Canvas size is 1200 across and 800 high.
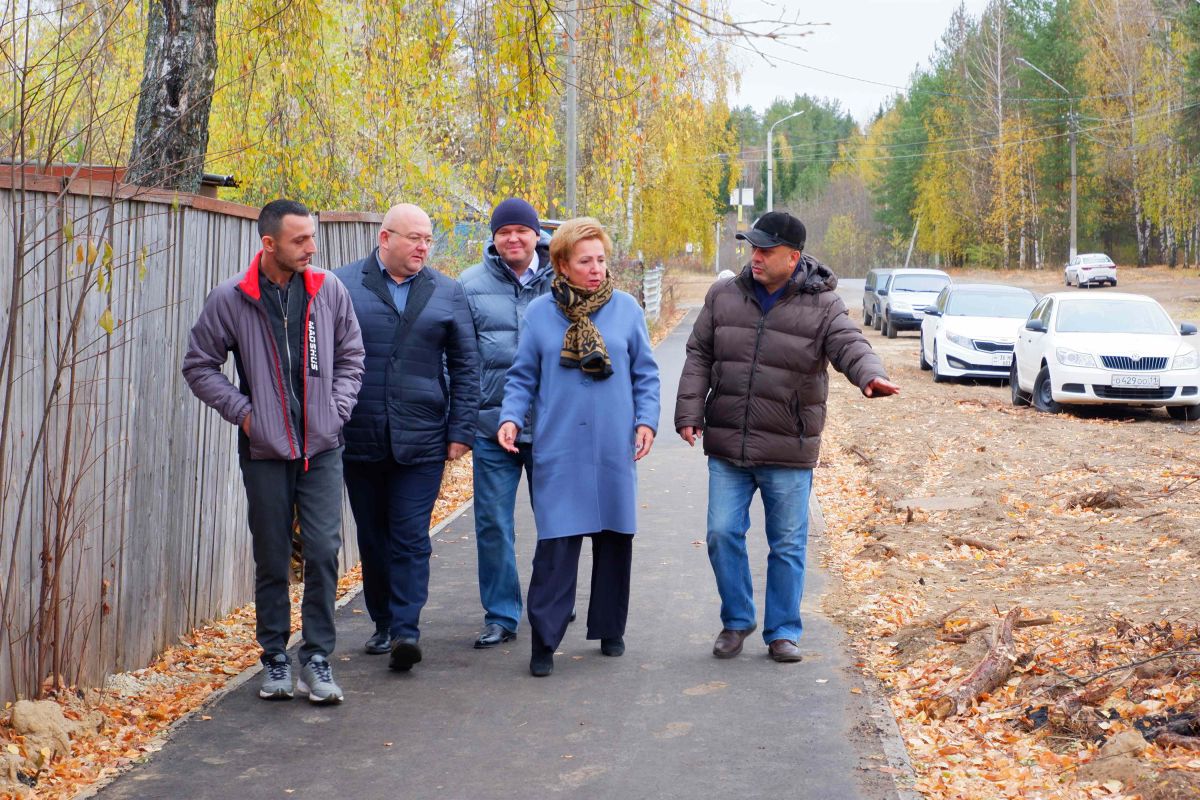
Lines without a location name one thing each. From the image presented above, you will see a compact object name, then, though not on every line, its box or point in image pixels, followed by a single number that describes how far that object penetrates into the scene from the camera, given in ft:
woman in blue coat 19.98
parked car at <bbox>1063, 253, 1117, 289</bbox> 191.01
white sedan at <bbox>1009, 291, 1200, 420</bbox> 52.42
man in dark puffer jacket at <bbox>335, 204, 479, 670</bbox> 20.18
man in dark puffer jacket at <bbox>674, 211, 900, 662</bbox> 20.48
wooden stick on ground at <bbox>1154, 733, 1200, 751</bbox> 15.33
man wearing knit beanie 21.90
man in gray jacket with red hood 17.92
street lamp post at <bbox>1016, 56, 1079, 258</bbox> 220.02
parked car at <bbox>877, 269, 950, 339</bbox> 108.58
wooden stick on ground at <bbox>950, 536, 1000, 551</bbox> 28.68
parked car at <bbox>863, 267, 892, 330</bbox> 118.93
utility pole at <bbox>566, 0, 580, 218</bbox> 68.39
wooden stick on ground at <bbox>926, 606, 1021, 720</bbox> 17.92
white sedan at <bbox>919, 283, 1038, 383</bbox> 69.41
